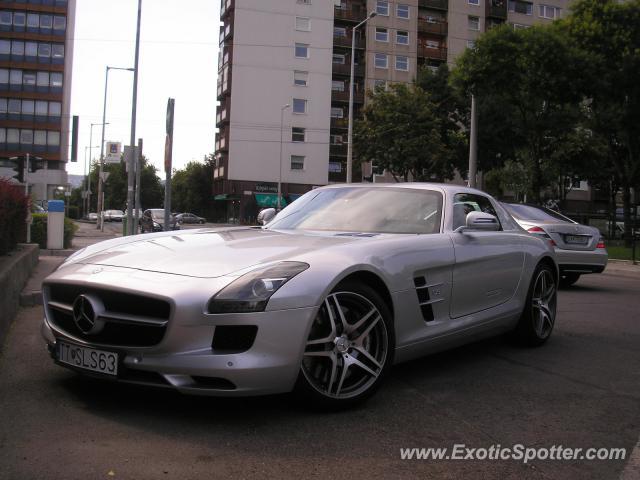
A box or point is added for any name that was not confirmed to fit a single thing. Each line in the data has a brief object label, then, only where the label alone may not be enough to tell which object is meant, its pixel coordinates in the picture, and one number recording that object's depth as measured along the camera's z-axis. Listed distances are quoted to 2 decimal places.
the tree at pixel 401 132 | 34.91
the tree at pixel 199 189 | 77.44
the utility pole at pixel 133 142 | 19.27
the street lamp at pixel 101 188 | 38.28
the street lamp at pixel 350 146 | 32.72
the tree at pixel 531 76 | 19.84
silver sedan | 10.59
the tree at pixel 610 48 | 20.80
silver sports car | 3.21
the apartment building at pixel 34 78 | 65.25
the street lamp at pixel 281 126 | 53.64
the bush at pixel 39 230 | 15.85
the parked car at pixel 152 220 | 26.08
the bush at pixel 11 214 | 7.05
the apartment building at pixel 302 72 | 56.25
